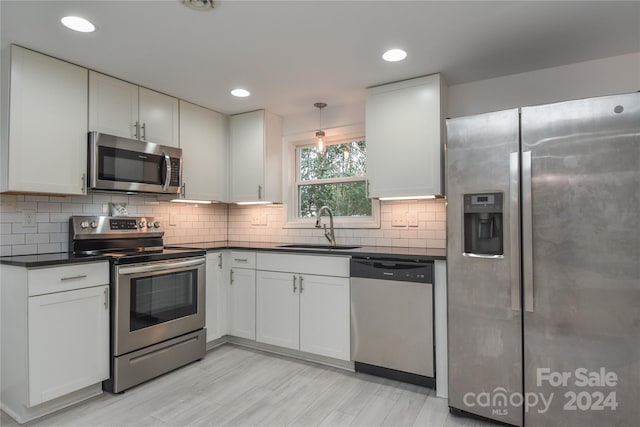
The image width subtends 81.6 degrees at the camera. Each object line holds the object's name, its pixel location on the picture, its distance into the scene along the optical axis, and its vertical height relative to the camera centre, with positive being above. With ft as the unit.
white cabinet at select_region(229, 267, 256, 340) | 10.87 -2.50
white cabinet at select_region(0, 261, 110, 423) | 7.01 -2.33
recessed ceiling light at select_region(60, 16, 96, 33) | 6.60 +3.57
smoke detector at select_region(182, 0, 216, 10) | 6.08 +3.58
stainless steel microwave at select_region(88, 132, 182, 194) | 8.79 +1.40
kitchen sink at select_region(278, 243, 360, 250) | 11.19 -0.86
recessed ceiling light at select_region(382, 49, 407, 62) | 7.93 +3.57
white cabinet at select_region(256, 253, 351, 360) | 9.36 -2.30
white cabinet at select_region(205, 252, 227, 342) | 10.69 -2.35
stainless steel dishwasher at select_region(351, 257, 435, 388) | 8.17 -2.32
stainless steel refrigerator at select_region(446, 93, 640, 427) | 5.94 -0.79
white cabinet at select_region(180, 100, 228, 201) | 11.30 +2.16
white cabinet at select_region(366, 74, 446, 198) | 9.07 +2.06
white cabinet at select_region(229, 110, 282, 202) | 12.06 +2.06
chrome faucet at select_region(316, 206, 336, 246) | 11.35 -0.23
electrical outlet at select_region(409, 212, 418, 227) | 10.38 -0.02
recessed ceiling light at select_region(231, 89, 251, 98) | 10.31 +3.58
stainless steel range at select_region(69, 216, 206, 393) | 8.21 -1.90
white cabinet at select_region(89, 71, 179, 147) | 8.95 +2.84
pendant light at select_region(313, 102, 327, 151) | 10.62 +2.47
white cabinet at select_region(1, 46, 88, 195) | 7.56 +2.02
